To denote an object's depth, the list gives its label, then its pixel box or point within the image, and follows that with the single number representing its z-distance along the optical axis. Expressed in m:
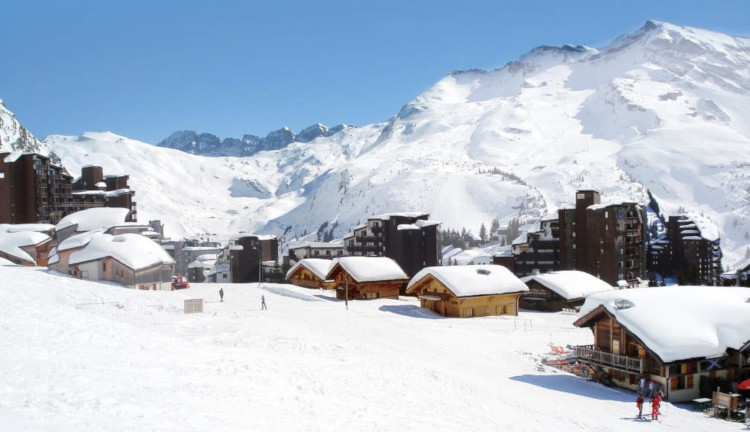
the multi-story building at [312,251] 116.69
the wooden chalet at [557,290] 63.44
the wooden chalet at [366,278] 60.91
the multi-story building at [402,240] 112.00
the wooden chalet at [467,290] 52.19
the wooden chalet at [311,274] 69.06
